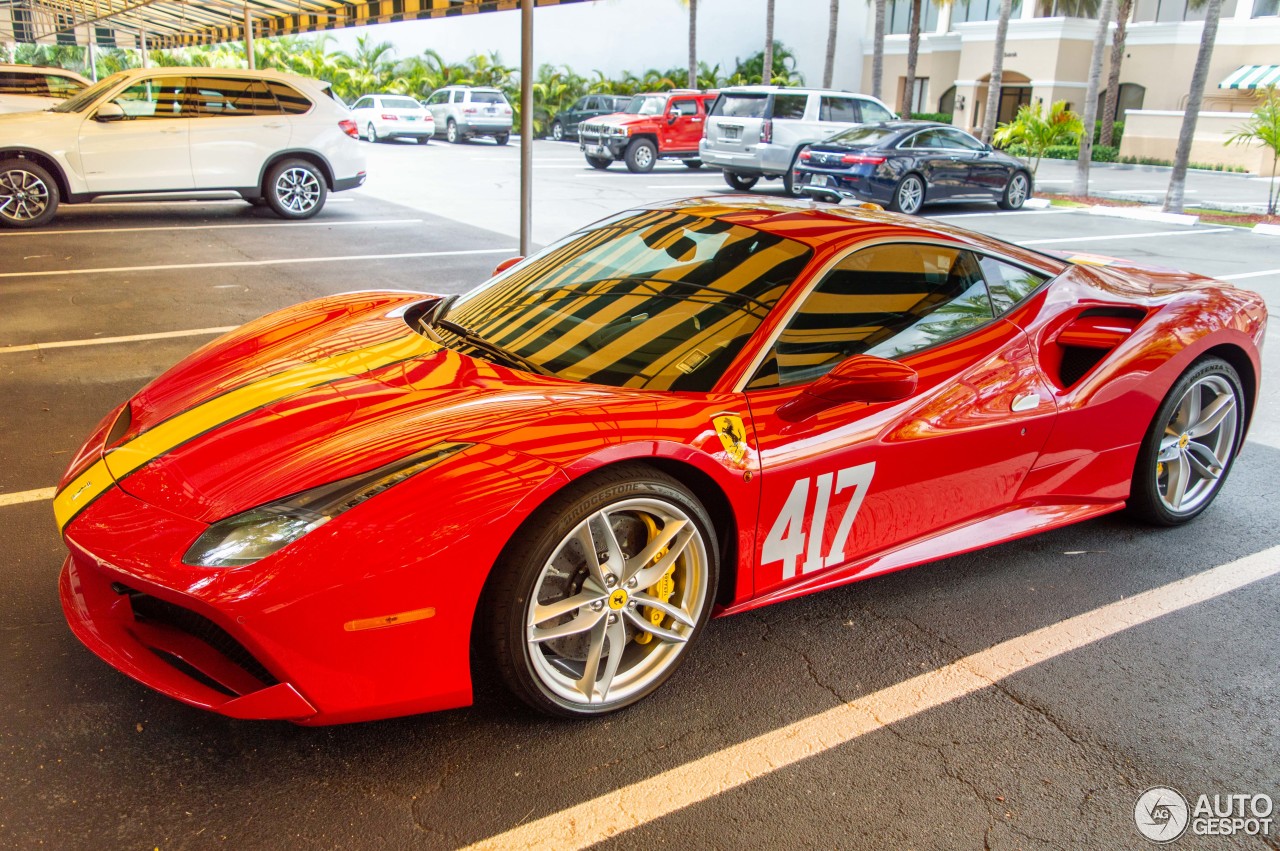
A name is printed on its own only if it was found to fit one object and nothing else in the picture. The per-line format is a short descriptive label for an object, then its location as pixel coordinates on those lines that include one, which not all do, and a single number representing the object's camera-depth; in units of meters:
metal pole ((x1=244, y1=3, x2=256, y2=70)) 16.92
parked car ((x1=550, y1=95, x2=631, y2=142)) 28.23
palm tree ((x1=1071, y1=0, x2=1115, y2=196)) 18.73
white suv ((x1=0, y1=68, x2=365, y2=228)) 10.59
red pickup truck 19.98
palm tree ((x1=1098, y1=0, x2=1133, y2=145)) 23.30
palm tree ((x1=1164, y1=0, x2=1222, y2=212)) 16.08
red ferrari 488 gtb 2.31
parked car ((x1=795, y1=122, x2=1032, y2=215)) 14.51
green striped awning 30.48
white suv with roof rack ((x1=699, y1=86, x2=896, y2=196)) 16.42
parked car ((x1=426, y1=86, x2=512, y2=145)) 27.41
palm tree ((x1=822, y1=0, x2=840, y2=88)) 31.05
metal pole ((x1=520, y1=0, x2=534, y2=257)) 6.59
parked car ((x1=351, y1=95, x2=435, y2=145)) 26.47
